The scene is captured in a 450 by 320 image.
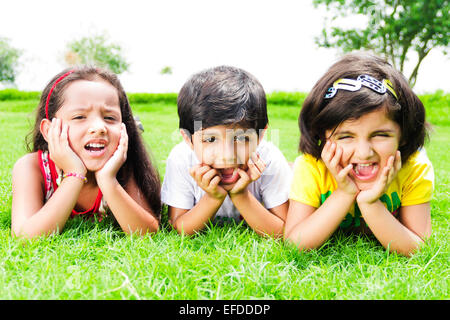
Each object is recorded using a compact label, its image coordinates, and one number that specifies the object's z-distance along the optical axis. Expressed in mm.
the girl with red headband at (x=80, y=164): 2520
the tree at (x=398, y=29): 23234
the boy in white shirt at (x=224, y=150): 2393
